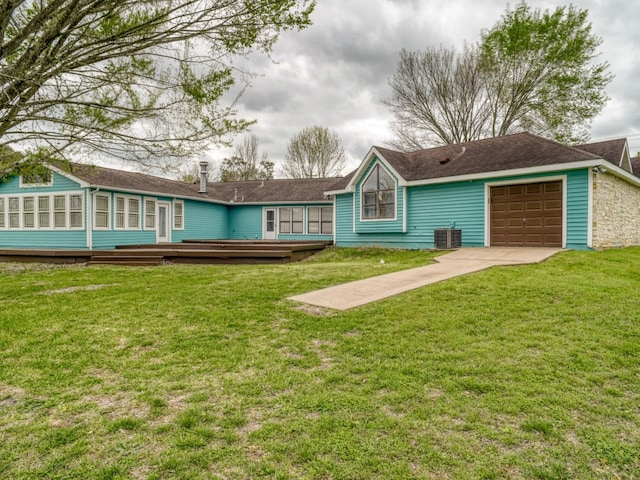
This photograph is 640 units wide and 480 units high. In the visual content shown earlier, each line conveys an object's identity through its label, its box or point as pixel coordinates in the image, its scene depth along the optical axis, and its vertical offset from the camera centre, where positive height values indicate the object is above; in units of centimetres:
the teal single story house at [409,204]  1044 +113
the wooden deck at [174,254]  1206 -76
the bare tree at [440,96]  2148 +855
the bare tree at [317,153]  2967 +673
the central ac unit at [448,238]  1197 -16
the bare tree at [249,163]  3328 +657
